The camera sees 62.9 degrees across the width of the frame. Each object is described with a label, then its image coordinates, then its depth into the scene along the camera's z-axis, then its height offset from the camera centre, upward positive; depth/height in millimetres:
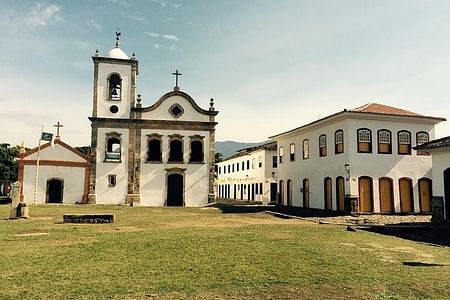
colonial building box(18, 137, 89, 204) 28891 +1071
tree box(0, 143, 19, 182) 46875 +3170
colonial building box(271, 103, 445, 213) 21547 +1663
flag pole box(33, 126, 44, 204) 28325 +628
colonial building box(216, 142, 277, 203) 40594 +1757
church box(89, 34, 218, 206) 30641 +3804
